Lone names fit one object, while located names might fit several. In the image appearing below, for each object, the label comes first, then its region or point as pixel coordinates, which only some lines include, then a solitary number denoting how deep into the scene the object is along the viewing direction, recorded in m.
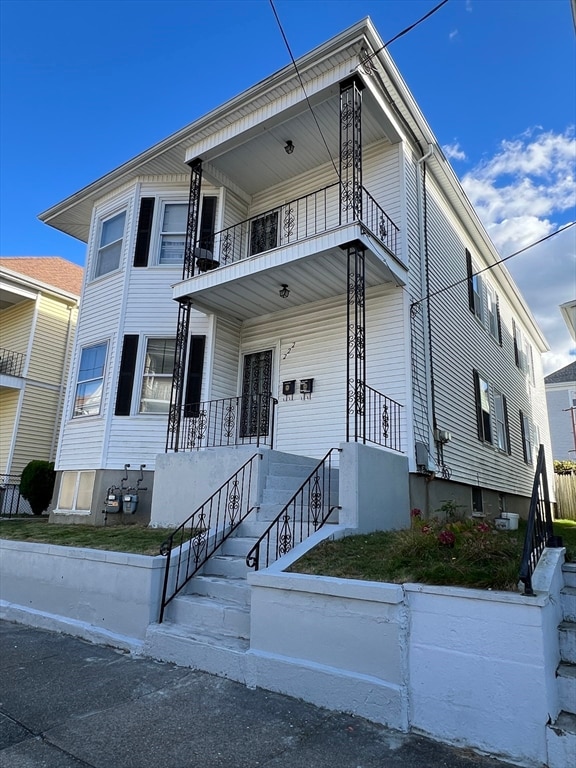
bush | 14.30
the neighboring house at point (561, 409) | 28.38
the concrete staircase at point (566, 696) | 2.97
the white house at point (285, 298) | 8.84
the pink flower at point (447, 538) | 4.52
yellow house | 16.72
